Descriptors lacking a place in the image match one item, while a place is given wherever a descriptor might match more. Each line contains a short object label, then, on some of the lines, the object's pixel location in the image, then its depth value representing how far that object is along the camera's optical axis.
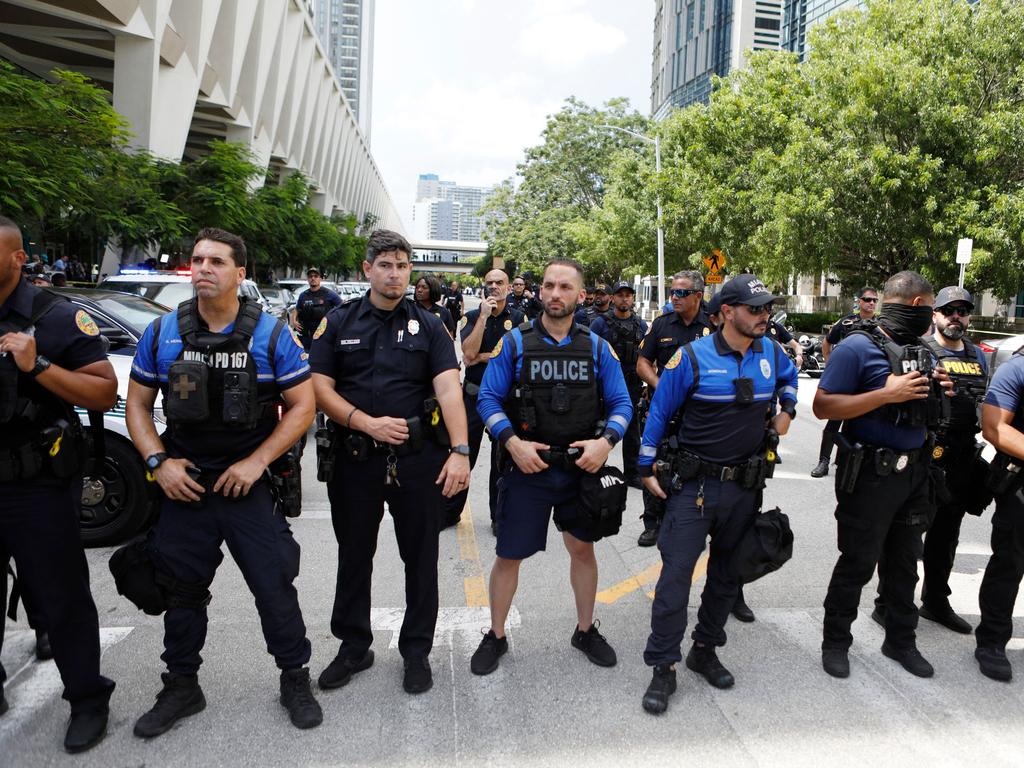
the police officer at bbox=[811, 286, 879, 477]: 7.45
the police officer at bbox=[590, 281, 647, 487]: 7.35
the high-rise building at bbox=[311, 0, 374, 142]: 191.88
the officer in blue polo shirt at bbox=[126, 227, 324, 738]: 2.94
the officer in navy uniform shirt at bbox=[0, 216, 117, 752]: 2.76
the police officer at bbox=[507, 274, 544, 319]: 7.27
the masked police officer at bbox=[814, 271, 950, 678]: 3.46
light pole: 28.55
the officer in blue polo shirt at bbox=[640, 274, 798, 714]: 3.29
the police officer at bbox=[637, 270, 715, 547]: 6.03
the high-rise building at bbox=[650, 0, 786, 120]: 78.00
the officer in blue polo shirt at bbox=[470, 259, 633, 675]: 3.47
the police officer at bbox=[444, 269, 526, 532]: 5.71
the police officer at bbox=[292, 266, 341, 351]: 11.35
